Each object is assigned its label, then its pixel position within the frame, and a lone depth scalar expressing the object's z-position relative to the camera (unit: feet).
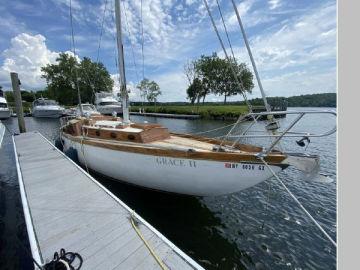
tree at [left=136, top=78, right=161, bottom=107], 267.96
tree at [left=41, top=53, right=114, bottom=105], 231.50
